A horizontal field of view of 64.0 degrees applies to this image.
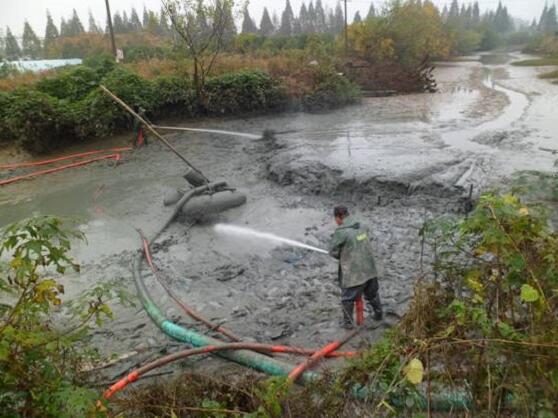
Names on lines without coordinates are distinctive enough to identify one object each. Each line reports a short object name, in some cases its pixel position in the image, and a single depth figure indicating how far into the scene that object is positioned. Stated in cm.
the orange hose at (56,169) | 1291
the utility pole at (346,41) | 3607
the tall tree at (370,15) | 3947
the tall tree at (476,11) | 12981
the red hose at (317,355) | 378
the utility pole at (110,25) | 2181
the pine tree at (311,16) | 10314
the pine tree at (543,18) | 12510
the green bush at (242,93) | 1920
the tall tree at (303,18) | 10200
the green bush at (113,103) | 1595
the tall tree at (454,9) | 11762
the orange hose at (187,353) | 382
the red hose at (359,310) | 527
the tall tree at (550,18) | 12217
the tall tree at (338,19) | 9188
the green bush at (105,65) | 1855
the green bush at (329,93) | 2091
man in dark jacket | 510
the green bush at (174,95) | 1796
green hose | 257
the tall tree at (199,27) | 1831
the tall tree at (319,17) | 10176
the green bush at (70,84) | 1692
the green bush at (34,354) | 247
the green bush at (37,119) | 1471
